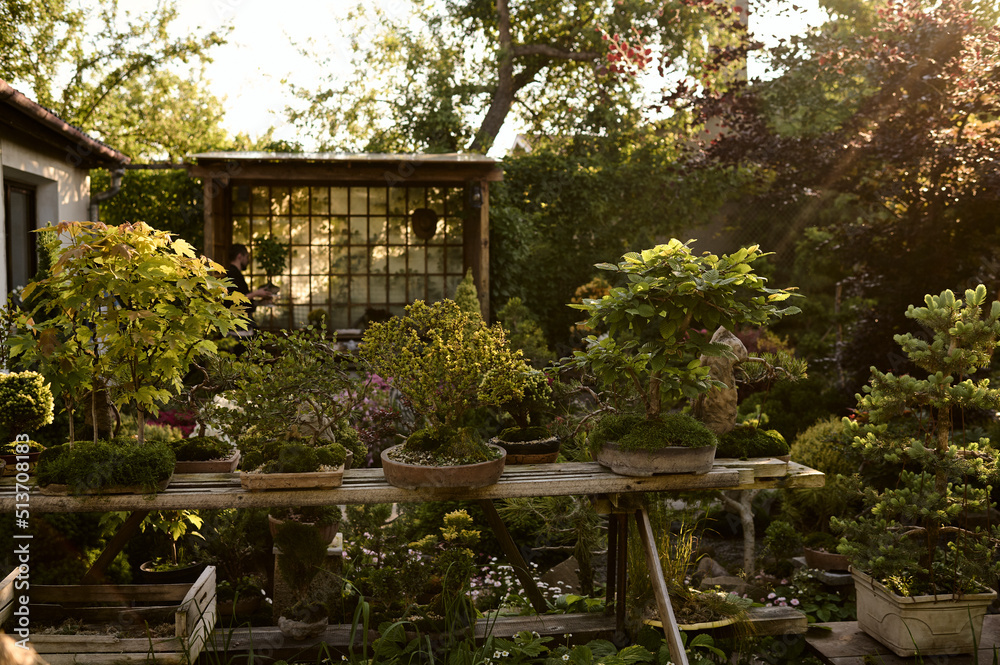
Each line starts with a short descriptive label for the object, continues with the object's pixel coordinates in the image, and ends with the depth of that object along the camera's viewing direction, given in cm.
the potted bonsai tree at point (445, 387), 298
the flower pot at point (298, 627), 318
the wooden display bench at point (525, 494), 291
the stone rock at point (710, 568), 454
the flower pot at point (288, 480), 291
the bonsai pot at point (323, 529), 350
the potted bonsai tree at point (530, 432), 346
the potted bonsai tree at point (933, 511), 339
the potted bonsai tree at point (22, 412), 298
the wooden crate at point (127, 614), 281
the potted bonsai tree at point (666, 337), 298
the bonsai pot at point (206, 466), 335
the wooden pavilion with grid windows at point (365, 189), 909
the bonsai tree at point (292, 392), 323
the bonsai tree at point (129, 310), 287
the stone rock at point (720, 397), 349
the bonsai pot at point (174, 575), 363
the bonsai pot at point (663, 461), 311
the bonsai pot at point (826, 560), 455
